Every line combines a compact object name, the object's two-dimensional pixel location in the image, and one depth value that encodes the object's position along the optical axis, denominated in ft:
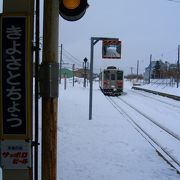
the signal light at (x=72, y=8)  15.57
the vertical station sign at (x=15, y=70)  13.43
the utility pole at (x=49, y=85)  14.25
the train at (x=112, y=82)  152.76
